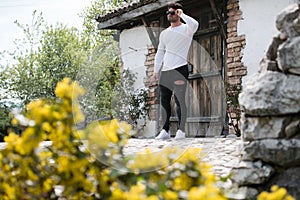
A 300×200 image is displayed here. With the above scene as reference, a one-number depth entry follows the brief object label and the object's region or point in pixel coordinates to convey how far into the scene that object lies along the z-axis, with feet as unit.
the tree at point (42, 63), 46.34
